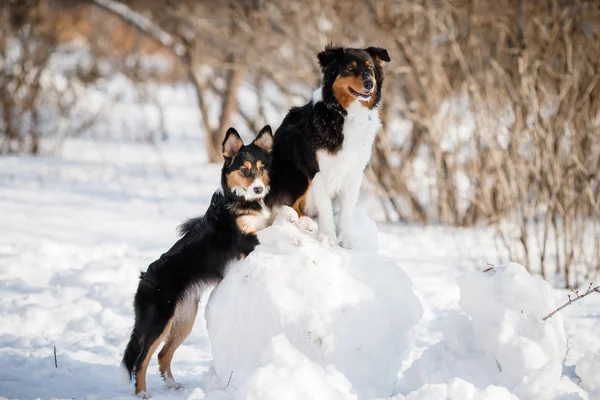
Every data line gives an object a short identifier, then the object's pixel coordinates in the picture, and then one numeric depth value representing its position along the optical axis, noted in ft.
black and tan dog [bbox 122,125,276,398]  27.91
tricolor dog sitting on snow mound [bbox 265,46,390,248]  28.02
